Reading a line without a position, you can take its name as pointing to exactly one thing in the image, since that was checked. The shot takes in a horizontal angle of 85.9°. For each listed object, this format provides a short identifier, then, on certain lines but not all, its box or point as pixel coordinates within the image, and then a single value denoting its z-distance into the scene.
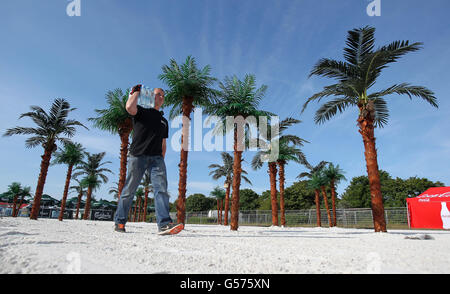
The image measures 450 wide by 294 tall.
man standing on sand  3.94
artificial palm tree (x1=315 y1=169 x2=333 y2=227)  27.11
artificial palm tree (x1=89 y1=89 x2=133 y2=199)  14.28
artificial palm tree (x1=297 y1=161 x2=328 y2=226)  27.14
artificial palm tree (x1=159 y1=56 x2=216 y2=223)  9.79
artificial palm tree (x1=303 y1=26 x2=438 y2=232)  7.99
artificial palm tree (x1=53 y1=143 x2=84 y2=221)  24.60
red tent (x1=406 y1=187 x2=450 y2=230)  19.75
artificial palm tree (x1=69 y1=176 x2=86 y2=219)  40.02
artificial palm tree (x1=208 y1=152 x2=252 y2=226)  32.62
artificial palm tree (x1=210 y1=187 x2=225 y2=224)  42.88
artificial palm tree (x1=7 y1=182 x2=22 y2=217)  41.68
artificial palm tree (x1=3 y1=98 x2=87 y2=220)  14.92
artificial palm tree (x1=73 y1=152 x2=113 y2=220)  32.84
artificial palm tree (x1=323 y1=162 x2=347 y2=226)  26.78
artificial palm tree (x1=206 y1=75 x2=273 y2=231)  10.62
